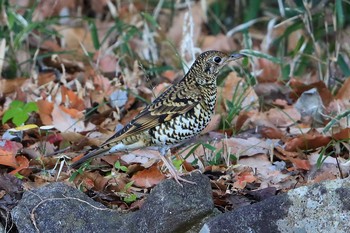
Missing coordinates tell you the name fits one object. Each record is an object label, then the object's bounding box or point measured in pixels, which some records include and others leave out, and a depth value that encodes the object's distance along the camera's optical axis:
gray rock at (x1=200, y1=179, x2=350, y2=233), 10.22
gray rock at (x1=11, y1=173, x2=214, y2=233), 10.65
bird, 12.04
